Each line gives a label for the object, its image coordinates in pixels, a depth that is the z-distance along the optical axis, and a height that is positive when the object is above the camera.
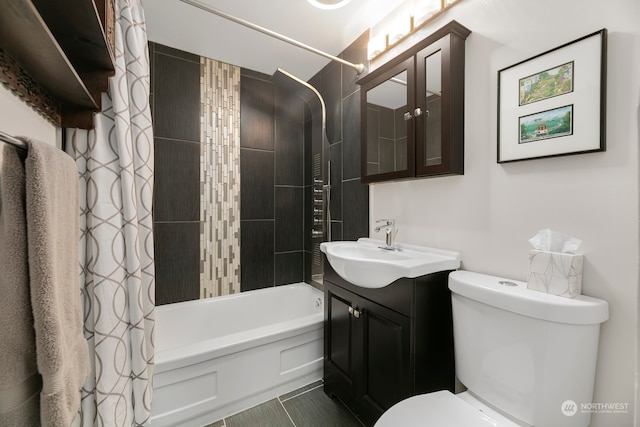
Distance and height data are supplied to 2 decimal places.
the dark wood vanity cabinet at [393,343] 1.10 -0.61
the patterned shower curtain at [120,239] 1.00 -0.12
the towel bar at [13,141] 0.44 +0.12
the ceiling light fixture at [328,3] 1.55 +1.23
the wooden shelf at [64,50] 0.57 +0.39
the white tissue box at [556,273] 0.82 -0.20
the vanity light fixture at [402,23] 1.35 +1.07
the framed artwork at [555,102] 0.85 +0.39
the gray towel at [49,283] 0.51 -0.15
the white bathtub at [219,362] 1.35 -0.91
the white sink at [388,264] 1.09 -0.24
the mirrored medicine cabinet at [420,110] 1.22 +0.52
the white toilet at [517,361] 0.78 -0.49
